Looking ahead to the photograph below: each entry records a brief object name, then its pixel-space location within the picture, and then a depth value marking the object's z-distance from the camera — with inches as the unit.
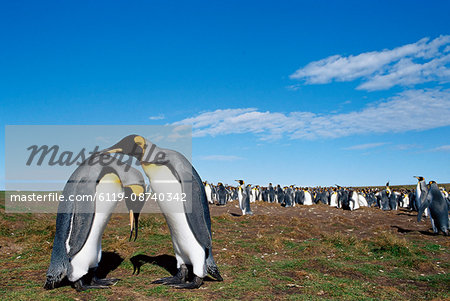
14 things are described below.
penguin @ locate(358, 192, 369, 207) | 1153.4
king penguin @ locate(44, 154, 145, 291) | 175.3
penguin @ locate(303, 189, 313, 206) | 1192.2
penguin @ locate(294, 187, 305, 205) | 1199.7
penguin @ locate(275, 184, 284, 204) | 1208.2
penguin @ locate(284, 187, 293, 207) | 1097.0
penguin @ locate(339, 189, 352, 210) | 1071.2
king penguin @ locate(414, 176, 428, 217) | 586.8
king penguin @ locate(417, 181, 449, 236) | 499.5
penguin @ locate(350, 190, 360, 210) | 1042.1
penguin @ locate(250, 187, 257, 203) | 1295.2
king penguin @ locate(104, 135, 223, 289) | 181.9
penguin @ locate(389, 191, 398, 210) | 1080.2
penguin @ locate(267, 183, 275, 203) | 1274.6
